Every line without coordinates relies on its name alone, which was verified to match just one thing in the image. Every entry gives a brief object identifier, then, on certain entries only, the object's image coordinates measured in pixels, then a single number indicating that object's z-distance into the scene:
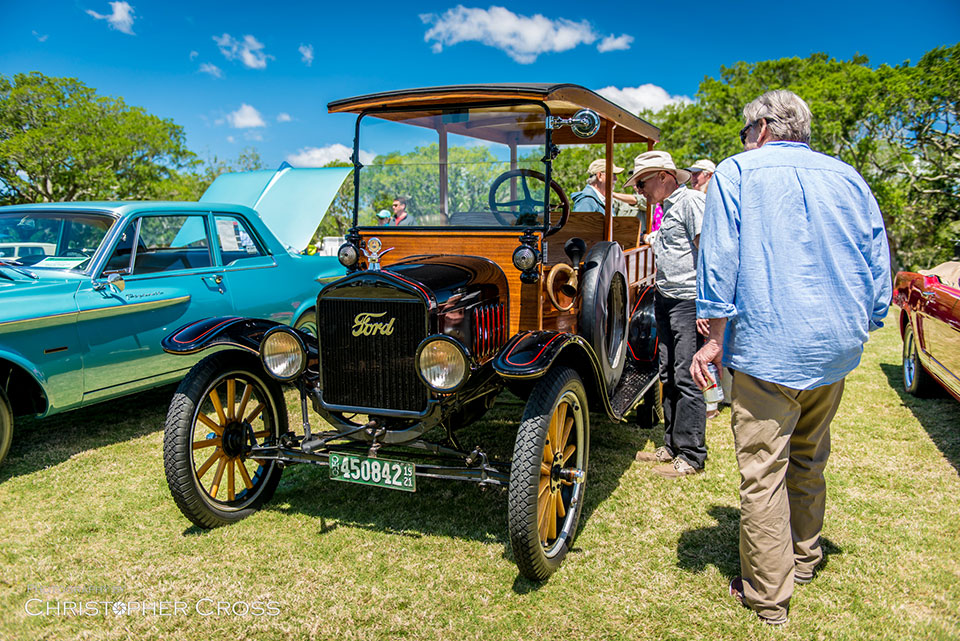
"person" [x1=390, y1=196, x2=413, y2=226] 3.97
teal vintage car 4.16
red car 4.59
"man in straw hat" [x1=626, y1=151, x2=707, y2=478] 3.97
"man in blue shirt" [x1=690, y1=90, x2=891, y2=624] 2.31
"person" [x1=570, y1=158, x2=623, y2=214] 5.33
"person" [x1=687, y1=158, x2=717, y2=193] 5.12
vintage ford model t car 2.89
